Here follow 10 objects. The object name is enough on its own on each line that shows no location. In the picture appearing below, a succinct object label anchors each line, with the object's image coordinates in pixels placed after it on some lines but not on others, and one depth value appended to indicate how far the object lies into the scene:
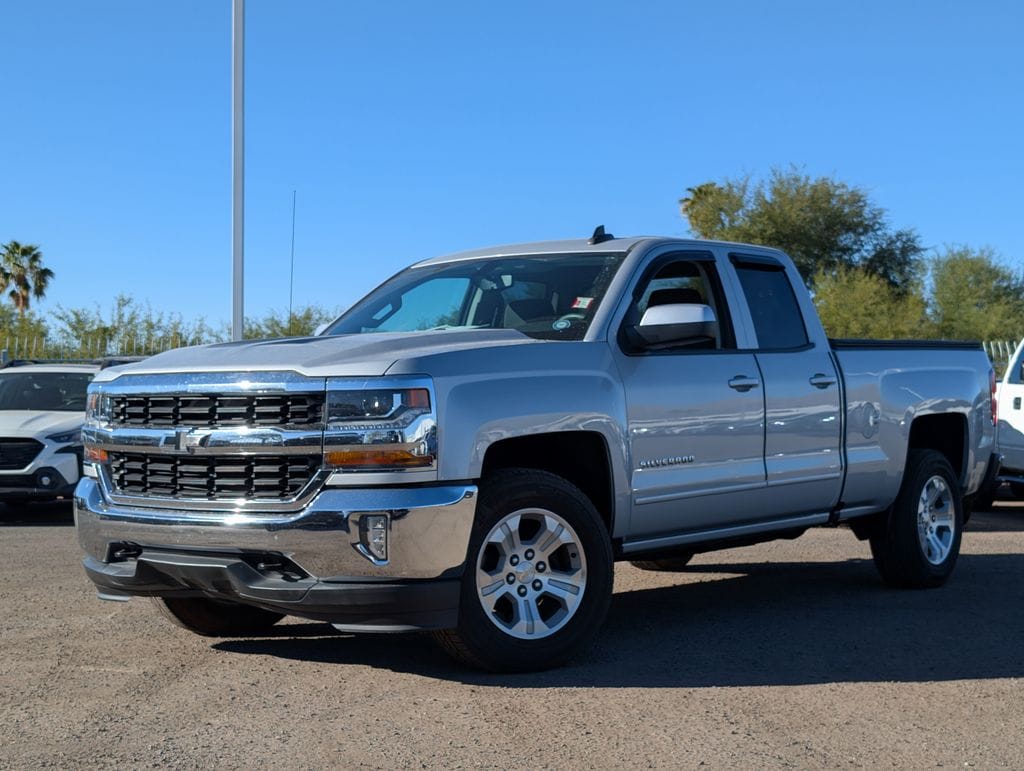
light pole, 17.48
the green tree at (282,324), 29.03
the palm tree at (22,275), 49.12
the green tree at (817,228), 44.25
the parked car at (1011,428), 13.50
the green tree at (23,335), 27.21
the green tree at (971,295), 44.91
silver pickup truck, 5.46
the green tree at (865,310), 39.31
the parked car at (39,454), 13.23
